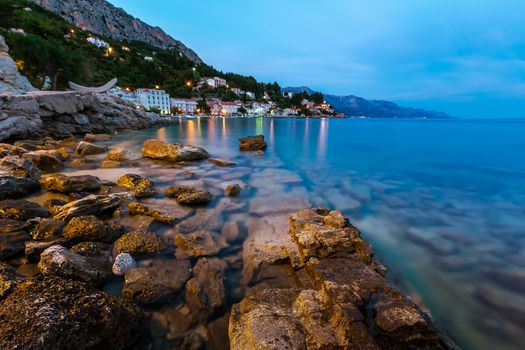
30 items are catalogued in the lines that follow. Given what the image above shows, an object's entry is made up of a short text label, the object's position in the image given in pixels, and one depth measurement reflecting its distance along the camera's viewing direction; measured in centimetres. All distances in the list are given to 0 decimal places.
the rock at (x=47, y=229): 495
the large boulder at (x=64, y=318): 238
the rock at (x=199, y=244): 505
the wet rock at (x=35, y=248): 438
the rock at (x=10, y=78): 2344
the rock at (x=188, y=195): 751
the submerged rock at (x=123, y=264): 434
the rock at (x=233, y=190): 883
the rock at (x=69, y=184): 766
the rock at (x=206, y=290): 379
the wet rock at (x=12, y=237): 440
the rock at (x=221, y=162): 1370
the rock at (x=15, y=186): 680
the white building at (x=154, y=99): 8594
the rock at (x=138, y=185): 788
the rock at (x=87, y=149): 1442
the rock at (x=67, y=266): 379
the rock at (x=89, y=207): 569
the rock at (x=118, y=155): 1298
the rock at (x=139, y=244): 489
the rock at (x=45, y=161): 1031
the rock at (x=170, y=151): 1366
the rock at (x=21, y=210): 562
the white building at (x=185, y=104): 10118
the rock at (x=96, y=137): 2077
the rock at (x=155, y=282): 385
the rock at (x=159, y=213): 629
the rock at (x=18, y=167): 808
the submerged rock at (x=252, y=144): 2064
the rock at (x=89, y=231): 503
